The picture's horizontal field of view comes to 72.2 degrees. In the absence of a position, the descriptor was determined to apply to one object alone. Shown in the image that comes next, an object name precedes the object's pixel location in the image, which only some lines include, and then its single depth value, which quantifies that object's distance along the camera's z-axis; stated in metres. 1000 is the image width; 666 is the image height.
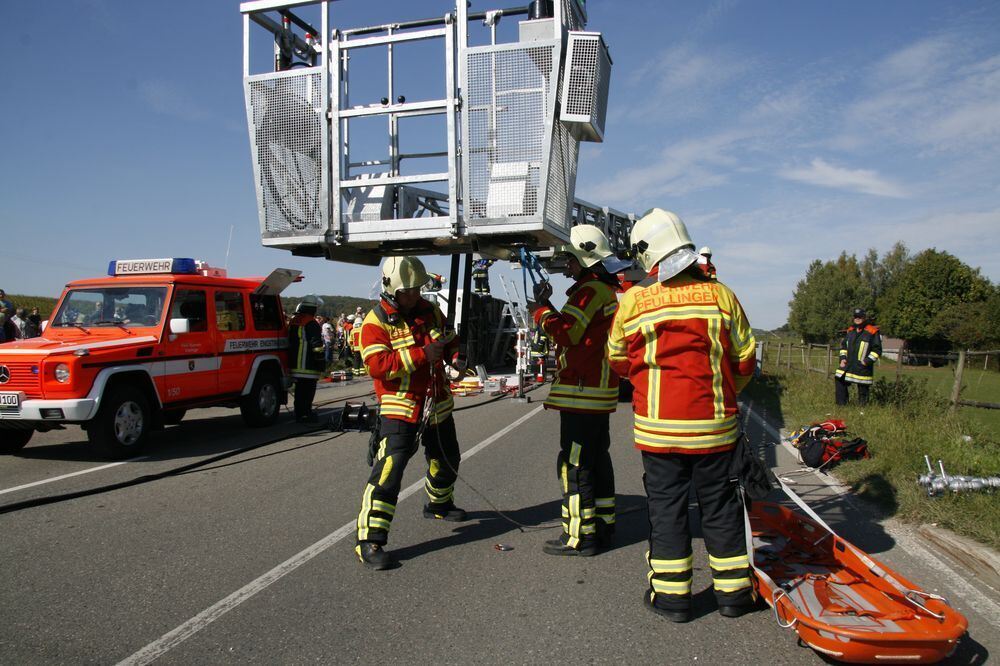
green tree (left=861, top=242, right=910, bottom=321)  85.25
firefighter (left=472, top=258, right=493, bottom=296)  10.58
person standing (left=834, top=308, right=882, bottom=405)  10.80
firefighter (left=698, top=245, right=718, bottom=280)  6.72
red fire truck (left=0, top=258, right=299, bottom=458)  7.52
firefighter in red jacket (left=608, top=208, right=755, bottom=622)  3.54
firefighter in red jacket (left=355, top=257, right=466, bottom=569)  4.42
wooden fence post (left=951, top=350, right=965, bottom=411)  10.01
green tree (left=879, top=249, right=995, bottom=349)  70.62
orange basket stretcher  2.91
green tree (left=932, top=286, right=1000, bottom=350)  49.25
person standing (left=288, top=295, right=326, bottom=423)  10.62
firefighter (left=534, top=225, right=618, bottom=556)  4.57
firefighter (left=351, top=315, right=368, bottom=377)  21.05
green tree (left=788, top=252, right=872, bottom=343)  84.00
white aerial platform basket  4.64
